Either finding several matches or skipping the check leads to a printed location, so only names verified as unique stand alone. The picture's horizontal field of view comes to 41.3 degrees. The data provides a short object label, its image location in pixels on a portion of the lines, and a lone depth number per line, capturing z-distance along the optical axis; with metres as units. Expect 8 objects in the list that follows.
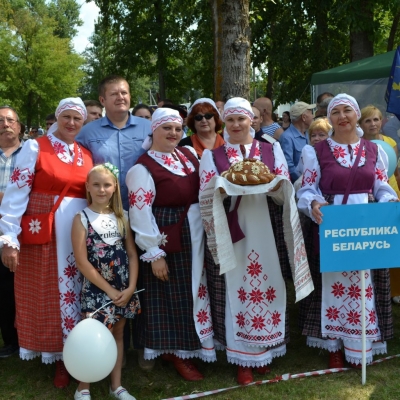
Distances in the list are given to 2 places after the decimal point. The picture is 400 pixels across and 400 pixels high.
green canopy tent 9.12
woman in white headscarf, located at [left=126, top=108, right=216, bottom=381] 3.48
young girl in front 3.37
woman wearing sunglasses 4.15
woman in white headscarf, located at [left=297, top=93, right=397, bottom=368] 3.64
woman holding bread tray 3.45
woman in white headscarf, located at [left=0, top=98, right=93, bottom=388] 3.47
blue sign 3.41
